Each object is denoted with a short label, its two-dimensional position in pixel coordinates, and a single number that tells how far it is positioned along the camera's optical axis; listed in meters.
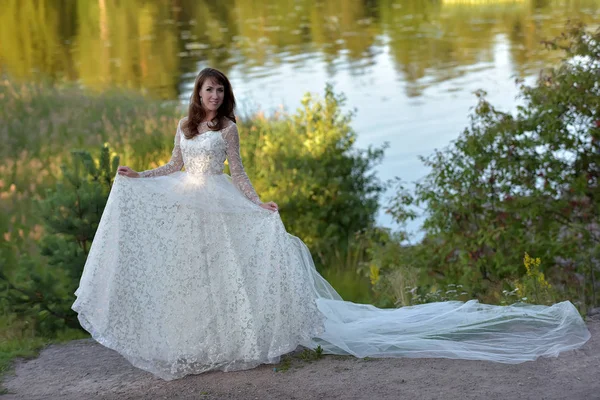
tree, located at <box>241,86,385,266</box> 12.02
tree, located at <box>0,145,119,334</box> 7.28
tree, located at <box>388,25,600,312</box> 8.19
